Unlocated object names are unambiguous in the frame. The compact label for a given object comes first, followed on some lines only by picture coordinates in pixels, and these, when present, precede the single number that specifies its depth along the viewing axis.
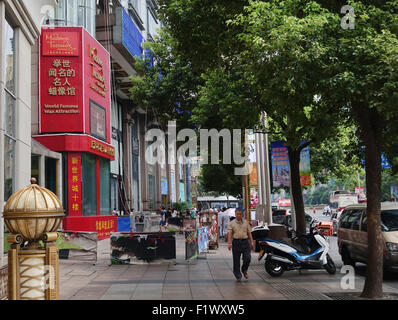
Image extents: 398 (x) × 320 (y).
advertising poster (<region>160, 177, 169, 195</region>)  55.06
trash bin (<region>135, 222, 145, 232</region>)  27.09
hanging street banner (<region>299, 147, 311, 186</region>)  19.20
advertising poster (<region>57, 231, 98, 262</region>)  14.41
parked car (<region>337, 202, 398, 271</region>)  10.66
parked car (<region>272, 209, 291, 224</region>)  31.92
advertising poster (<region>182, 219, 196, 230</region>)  26.95
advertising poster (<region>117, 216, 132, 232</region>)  26.25
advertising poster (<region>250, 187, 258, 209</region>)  53.33
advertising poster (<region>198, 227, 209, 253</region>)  15.72
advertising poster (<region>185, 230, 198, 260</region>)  14.24
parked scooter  11.36
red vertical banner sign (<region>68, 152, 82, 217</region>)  23.44
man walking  10.80
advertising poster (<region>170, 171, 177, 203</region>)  64.22
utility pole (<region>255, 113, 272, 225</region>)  17.90
